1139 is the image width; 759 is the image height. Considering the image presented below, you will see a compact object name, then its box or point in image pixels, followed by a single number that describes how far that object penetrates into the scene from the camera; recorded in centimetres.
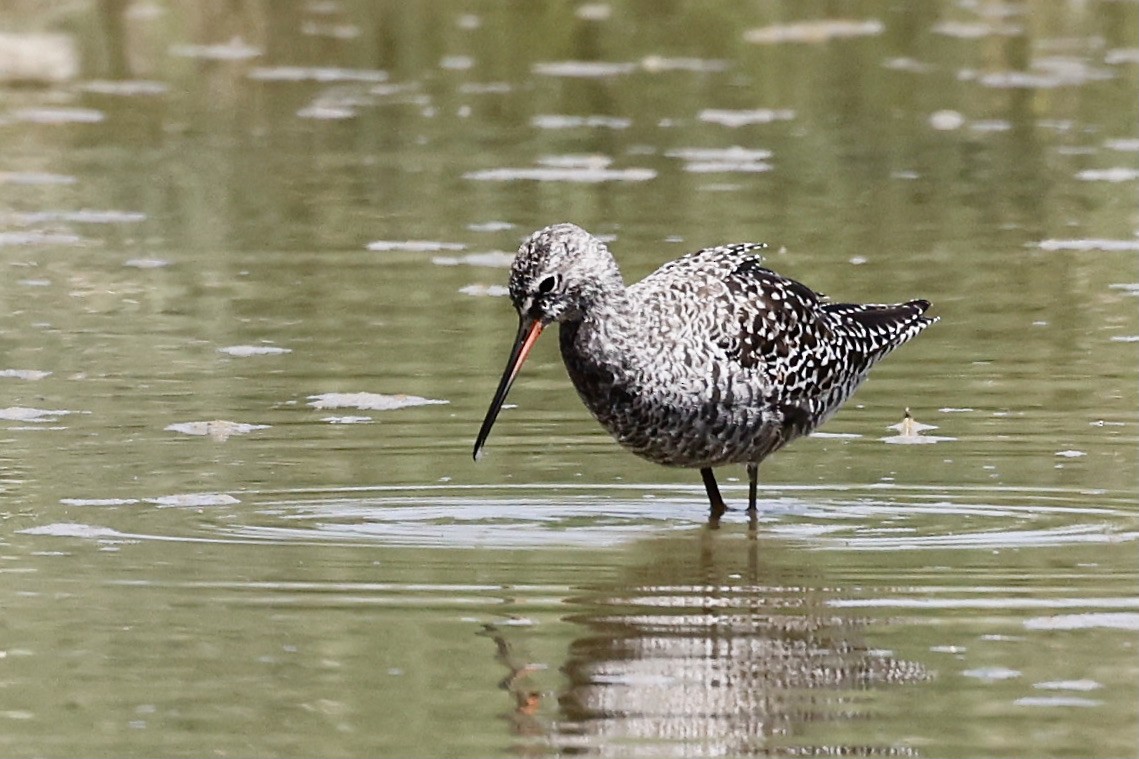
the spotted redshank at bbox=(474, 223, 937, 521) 841
